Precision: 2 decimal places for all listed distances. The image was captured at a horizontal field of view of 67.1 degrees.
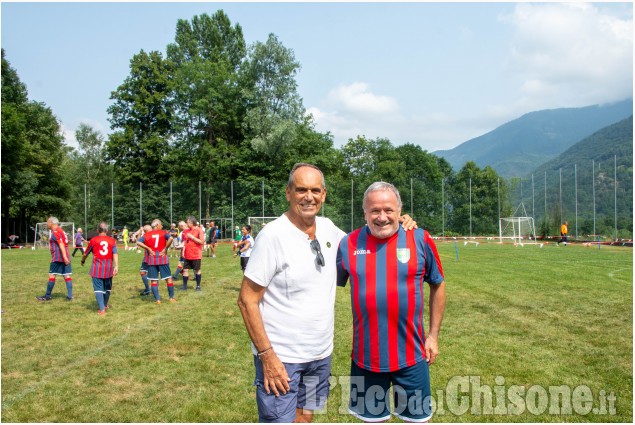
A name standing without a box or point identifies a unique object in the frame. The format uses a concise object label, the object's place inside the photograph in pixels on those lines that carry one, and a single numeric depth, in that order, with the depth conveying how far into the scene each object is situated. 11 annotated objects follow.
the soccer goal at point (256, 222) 38.24
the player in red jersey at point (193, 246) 12.36
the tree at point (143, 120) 46.28
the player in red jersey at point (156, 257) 10.96
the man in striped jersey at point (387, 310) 3.11
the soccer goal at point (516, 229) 38.94
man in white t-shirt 2.82
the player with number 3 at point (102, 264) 9.79
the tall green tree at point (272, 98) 43.72
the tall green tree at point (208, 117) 45.94
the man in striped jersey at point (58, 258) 10.94
